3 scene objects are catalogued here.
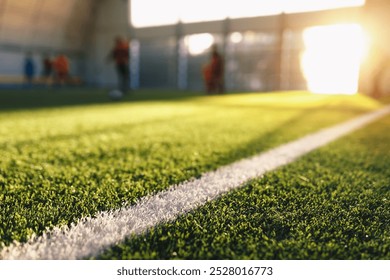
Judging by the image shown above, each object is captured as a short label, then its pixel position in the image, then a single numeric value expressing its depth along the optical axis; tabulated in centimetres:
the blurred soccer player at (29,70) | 1886
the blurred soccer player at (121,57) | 1210
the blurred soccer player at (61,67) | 1855
